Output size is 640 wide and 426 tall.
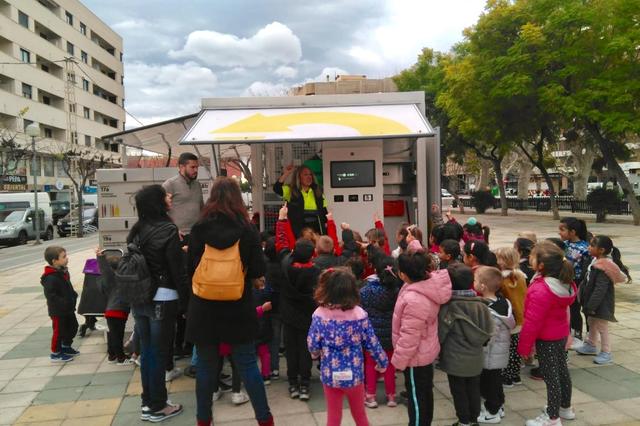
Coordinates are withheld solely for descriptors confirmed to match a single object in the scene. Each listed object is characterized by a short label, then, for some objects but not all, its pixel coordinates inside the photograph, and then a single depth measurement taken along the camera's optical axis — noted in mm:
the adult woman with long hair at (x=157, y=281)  3615
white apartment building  36938
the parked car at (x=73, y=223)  24859
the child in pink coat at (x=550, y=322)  3416
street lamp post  20500
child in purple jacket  3008
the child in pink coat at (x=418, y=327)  3109
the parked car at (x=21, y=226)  21094
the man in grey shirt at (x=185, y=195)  4922
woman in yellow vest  5656
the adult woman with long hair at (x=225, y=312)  3148
